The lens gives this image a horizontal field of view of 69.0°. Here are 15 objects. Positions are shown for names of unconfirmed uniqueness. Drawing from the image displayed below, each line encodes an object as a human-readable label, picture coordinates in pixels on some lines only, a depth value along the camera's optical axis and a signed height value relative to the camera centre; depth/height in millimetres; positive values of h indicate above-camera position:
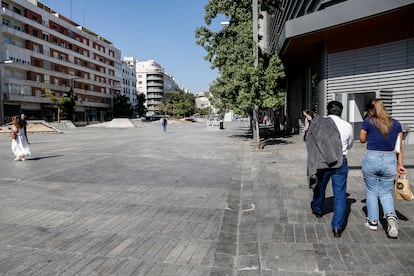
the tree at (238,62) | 13617 +3131
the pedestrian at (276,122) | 22186 -392
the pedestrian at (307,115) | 10444 +64
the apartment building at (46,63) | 44281 +10341
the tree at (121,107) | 73562 +2935
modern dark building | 12023 +3078
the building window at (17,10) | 46078 +16961
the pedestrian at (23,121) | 11211 -36
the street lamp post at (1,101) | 40875 +2615
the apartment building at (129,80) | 90938 +12304
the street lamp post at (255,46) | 13344 +3279
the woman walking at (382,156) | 3588 -487
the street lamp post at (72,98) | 50025 +3573
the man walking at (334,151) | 3742 -437
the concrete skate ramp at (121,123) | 44625 -611
